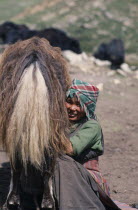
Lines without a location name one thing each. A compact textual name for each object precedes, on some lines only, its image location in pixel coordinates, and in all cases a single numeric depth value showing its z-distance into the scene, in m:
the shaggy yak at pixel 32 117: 3.18
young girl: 3.47
